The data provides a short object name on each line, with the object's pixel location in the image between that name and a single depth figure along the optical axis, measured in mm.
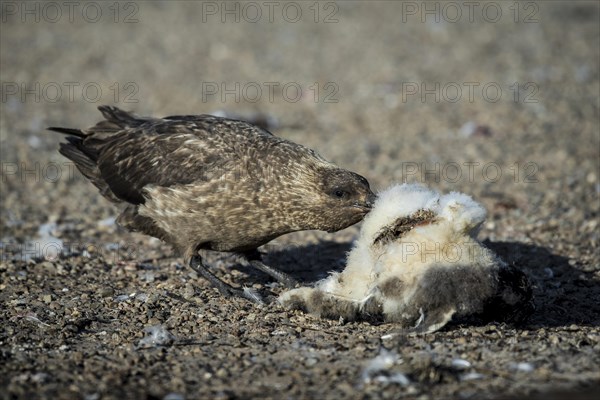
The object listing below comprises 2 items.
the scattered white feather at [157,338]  9273
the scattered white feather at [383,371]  8047
